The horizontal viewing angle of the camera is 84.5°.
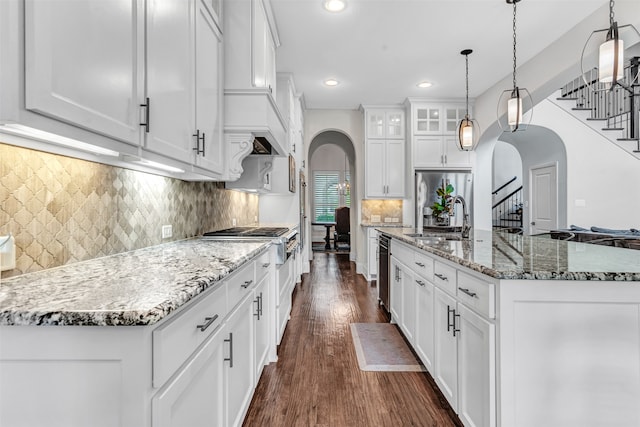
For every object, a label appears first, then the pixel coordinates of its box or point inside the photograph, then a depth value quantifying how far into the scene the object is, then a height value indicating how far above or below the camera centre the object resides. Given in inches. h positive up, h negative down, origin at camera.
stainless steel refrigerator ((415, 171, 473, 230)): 223.6 +17.3
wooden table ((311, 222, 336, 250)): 383.0 -23.7
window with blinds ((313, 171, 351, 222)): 436.5 +25.5
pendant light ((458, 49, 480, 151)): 164.6 +39.8
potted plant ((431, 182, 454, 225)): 210.2 +11.6
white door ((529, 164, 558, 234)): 260.8 +13.3
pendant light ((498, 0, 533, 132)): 125.7 +55.5
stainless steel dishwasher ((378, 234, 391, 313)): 146.0 -23.9
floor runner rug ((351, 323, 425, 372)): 101.4 -42.8
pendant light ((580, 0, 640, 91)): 83.0 +37.8
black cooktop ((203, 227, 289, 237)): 109.7 -5.8
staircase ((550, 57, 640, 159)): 233.6 +74.7
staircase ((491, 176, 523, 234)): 375.2 +7.2
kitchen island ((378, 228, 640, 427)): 53.7 -19.9
